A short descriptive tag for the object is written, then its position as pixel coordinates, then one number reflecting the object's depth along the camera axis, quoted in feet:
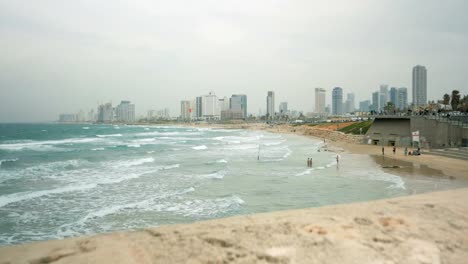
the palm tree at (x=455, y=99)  238.07
